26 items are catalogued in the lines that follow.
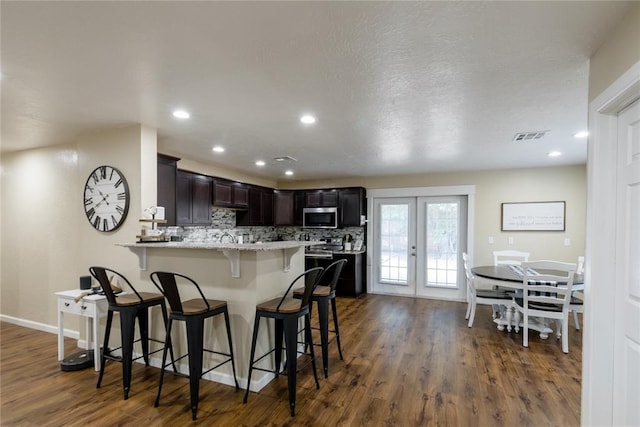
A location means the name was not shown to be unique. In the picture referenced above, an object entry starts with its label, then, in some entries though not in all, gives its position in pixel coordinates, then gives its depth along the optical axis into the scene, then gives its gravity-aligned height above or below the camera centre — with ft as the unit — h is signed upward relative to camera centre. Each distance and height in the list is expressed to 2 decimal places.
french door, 19.85 -2.18
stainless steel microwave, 21.59 -0.44
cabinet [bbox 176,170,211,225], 14.67 +0.56
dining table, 12.79 -2.83
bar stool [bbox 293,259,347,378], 9.80 -2.92
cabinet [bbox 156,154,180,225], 12.20 +0.95
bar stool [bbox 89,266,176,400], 8.51 -2.86
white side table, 9.83 -3.21
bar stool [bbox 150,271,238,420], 7.77 -2.84
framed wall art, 17.62 -0.15
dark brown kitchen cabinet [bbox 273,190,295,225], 22.67 +0.28
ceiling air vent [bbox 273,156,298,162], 15.67 +2.66
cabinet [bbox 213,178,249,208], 17.03 +0.95
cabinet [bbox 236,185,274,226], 20.04 +0.11
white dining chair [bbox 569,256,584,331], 12.39 -3.68
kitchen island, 8.95 -2.02
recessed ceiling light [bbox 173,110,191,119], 9.49 +2.93
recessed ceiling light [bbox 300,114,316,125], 9.81 +2.94
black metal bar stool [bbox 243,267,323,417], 7.89 -2.78
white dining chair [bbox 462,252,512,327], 13.67 -3.70
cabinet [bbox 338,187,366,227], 21.08 +0.37
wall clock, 10.79 +0.39
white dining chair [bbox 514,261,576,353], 11.71 -3.23
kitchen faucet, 18.80 -1.57
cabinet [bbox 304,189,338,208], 21.79 +0.92
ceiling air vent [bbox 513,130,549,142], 11.34 +2.87
